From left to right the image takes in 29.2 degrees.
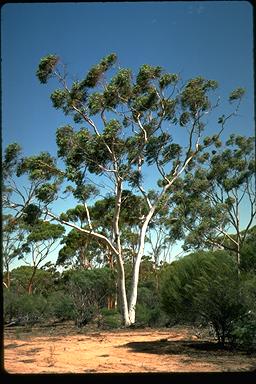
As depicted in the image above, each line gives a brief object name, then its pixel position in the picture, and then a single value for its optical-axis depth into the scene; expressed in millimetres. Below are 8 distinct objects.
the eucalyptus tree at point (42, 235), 25656
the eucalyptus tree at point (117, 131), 16922
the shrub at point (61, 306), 16844
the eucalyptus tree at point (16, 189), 17156
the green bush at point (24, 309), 17781
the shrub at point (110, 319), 15430
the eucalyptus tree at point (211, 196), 22781
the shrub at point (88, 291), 15414
